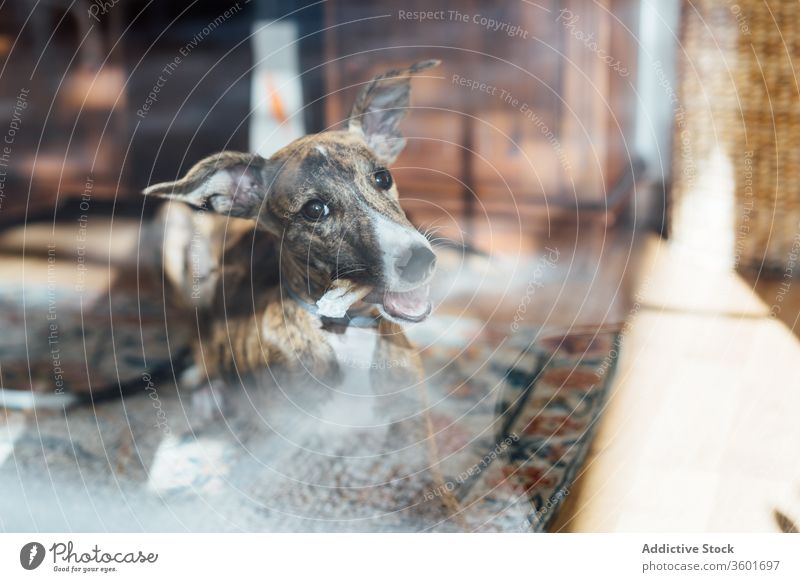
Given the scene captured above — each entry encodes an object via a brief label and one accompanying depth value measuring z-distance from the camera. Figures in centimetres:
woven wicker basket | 65
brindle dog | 62
